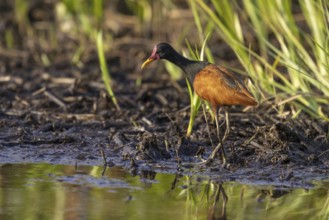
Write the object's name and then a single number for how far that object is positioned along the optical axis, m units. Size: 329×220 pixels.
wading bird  11.84
